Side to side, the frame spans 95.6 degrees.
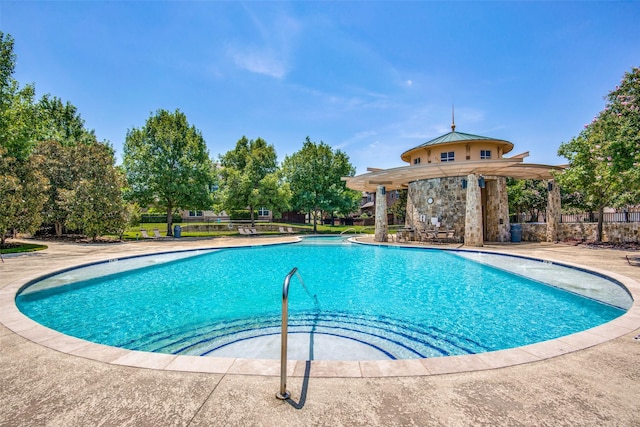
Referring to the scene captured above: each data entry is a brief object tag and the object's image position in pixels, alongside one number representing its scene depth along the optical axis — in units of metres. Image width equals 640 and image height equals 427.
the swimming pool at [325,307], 5.28
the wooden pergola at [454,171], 15.30
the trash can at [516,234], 19.30
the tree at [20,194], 14.05
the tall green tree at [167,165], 23.44
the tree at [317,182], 31.30
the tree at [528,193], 30.70
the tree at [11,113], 17.93
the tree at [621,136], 9.12
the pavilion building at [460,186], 16.70
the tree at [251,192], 27.97
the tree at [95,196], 18.41
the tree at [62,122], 25.53
